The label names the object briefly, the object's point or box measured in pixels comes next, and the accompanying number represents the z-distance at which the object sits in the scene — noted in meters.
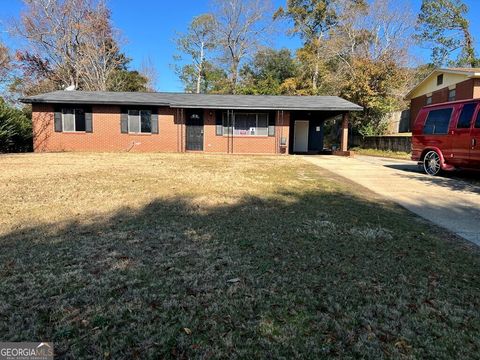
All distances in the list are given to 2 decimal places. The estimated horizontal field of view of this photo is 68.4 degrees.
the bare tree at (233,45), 36.94
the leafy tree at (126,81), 33.81
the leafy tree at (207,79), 38.31
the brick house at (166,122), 17.84
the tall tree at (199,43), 37.94
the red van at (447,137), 8.56
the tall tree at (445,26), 33.47
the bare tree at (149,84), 40.54
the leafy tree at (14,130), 16.58
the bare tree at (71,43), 29.05
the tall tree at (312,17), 34.72
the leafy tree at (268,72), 34.66
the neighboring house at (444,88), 20.38
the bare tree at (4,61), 29.08
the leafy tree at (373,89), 23.55
